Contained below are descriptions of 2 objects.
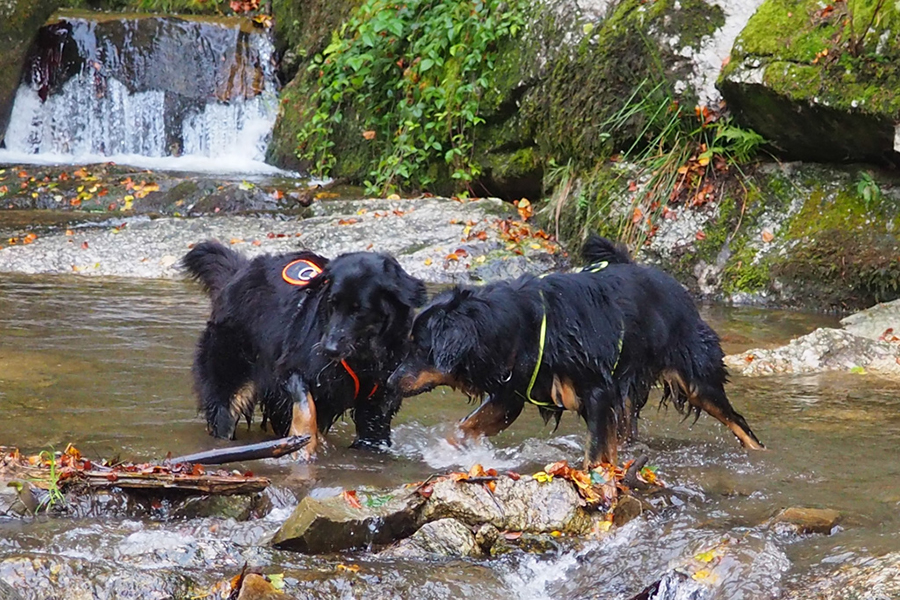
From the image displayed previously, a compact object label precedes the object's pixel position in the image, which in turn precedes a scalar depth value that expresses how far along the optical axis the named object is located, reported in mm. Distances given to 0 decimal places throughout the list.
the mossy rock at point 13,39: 16500
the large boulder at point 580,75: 11133
